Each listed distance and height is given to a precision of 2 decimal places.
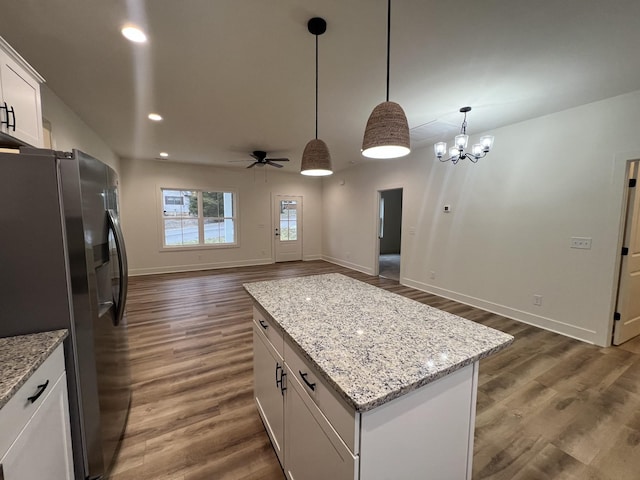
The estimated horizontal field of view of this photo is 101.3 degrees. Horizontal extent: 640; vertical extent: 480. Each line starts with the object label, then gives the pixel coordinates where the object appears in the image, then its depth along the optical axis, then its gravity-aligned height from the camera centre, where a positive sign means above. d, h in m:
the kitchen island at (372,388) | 0.85 -0.63
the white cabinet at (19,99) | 1.32 +0.67
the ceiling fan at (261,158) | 4.97 +1.17
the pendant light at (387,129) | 1.28 +0.44
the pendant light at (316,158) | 1.88 +0.43
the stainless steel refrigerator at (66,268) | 1.12 -0.22
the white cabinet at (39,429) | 0.82 -0.76
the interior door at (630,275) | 2.73 -0.62
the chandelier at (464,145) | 3.08 +0.88
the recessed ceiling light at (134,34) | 1.77 +1.28
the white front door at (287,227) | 7.48 -0.26
